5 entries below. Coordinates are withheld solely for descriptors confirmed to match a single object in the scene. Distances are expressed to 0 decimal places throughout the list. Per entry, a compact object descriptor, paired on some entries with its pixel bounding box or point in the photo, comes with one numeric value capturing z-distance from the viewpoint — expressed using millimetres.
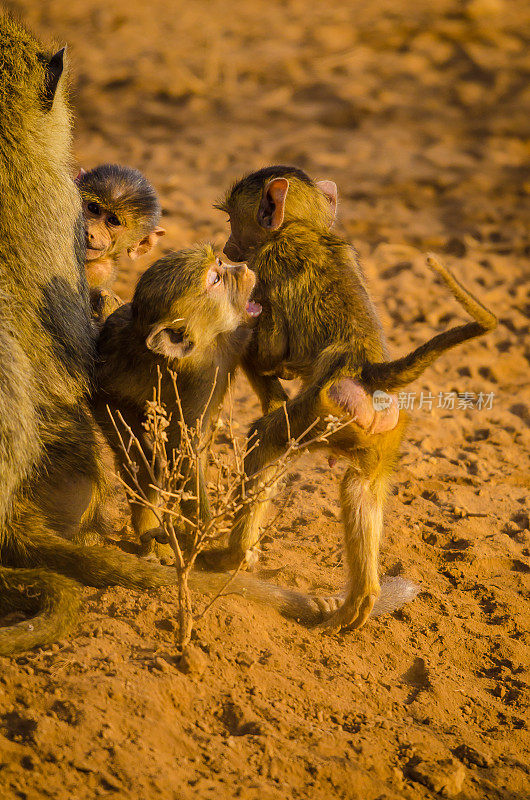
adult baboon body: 7039
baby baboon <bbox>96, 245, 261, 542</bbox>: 7770
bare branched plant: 6645
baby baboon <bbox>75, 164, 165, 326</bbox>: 9406
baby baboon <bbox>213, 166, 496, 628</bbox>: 7445
